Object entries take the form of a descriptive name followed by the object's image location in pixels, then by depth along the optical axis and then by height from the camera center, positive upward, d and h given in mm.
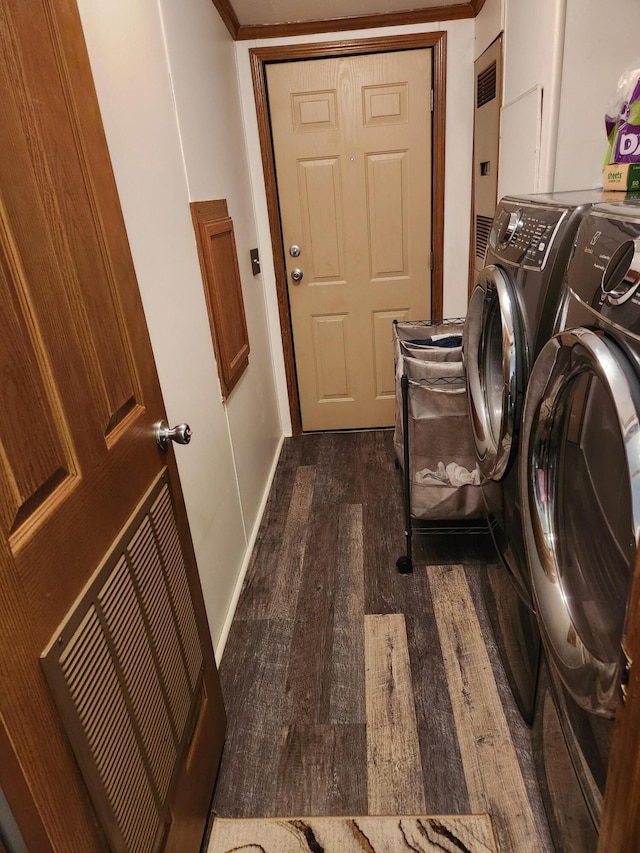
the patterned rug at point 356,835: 1236 -1355
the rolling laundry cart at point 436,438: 1834 -832
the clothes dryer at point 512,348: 1068 -410
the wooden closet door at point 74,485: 680 -381
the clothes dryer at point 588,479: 686 -464
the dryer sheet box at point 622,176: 1178 -50
